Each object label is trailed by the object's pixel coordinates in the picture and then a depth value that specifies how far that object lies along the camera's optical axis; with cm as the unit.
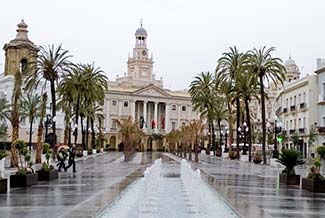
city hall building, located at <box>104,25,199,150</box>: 13100
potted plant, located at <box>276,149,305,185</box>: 2467
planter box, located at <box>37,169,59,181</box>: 2424
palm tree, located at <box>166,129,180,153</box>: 9944
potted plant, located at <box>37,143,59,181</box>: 2431
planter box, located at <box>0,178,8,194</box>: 1797
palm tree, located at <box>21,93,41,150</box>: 7481
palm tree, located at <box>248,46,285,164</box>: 5133
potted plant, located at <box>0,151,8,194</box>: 1797
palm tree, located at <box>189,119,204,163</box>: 6488
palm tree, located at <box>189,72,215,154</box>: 7606
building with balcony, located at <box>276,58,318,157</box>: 6725
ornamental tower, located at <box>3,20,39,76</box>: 8000
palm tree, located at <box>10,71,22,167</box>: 3173
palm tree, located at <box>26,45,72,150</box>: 4428
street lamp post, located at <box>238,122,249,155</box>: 6074
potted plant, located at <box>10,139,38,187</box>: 2081
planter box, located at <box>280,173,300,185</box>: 2462
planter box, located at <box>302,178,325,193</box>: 2111
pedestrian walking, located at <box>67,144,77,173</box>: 3294
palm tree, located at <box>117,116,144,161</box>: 5644
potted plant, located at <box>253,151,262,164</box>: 5288
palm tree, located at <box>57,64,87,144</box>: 5681
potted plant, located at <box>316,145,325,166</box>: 2335
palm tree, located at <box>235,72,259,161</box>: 5506
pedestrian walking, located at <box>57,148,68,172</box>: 3152
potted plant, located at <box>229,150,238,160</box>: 6506
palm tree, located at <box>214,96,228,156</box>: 7731
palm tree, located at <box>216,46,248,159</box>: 5991
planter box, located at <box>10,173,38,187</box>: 2078
